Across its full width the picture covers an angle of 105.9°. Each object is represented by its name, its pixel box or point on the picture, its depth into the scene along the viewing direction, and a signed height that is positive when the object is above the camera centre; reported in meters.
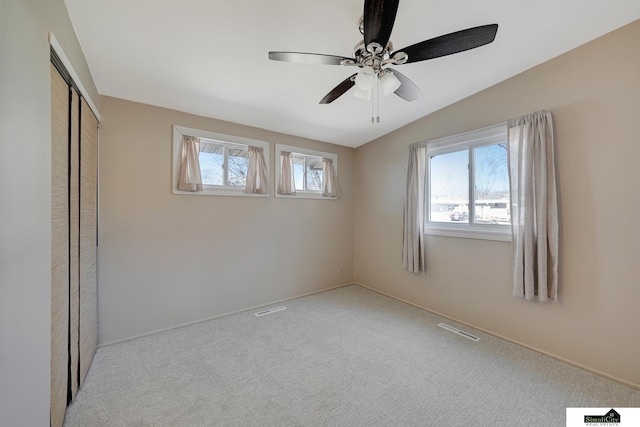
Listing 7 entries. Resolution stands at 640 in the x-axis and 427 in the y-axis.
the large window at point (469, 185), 2.67 +0.34
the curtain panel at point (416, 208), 3.27 +0.07
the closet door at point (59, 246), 1.33 -0.20
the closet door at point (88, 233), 1.85 -0.18
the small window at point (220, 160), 2.80 +0.67
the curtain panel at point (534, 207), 2.21 +0.05
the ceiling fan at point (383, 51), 1.21 +0.98
